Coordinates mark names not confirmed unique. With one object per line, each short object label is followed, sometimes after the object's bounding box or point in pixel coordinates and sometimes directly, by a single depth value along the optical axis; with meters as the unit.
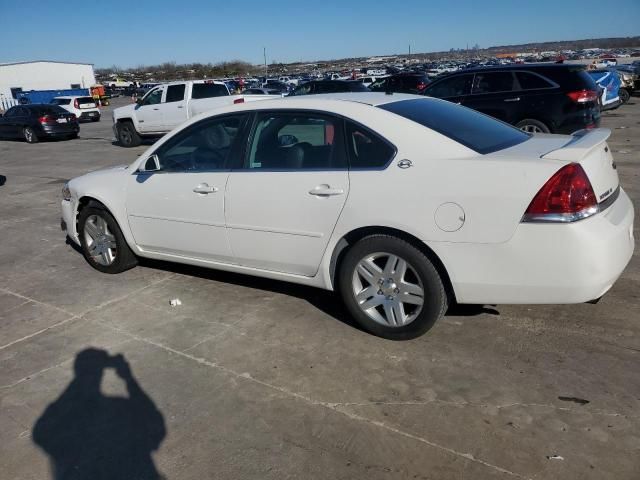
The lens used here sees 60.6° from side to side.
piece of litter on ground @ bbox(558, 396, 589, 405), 2.87
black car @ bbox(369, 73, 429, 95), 19.36
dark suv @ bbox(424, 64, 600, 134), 9.20
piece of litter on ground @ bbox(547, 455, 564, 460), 2.48
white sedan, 3.04
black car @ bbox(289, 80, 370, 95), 17.78
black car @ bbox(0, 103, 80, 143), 20.34
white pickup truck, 16.11
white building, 63.97
